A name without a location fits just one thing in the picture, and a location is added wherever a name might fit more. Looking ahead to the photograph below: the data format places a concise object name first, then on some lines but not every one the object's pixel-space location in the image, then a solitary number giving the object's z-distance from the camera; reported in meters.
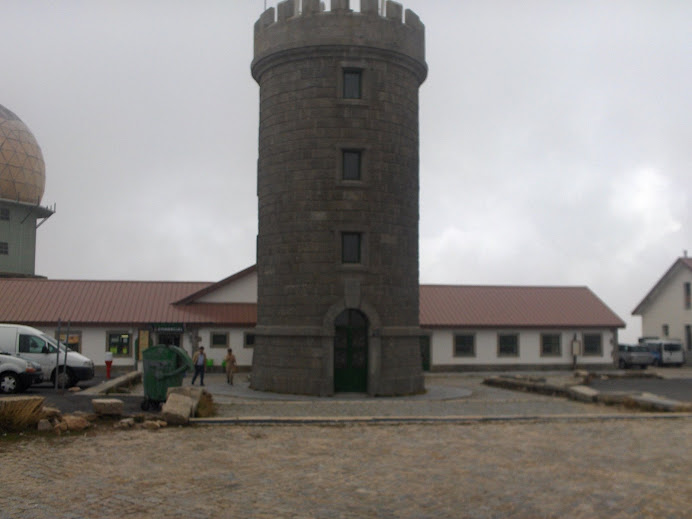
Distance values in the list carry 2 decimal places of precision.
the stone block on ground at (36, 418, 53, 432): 15.34
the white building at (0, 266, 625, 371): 39.19
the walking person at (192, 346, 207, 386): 29.48
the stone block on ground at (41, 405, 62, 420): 15.77
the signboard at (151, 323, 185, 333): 39.25
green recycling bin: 19.23
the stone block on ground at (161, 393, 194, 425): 16.38
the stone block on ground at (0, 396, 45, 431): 15.25
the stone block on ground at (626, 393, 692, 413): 19.91
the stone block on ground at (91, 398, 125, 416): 16.64
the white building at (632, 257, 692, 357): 52.78
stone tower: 25.19
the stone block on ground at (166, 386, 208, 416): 17.97
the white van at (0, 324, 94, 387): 25.84
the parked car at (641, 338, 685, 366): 49.53
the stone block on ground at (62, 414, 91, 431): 15.43
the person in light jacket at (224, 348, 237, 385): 29.42
